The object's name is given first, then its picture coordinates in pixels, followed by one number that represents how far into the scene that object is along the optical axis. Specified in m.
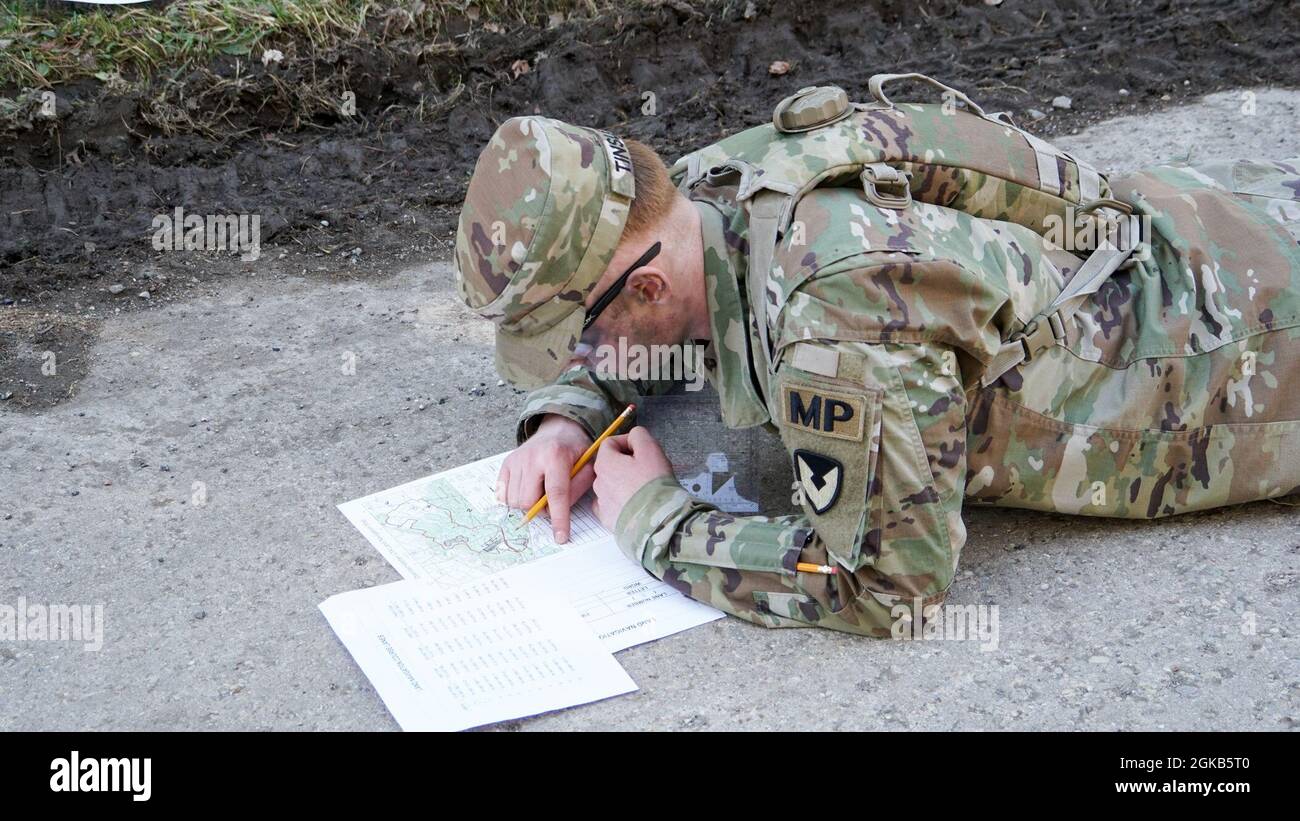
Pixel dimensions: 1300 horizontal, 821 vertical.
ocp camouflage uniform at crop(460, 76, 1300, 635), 4.12
